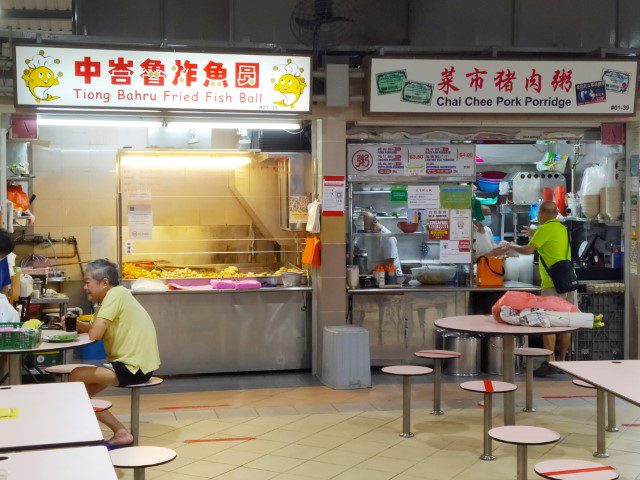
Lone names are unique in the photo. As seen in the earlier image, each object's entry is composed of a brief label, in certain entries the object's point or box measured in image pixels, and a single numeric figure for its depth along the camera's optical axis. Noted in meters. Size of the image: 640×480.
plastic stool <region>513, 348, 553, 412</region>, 7.77
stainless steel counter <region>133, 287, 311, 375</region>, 9.26
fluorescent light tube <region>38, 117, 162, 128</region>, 8.78
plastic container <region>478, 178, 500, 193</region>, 10.73
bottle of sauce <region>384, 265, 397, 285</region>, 9.80
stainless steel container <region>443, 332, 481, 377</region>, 9.54
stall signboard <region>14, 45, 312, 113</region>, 8.30
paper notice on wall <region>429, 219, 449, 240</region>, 9.91
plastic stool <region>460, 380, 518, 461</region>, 6.34
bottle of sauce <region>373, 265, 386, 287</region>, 9.71
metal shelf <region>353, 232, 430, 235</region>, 9.77
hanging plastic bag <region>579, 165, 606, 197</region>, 10.08
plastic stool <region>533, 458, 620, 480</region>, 4.25
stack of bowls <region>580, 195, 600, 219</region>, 10.12
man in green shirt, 8.99
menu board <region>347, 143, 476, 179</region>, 9.73
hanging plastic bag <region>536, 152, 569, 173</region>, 10.84
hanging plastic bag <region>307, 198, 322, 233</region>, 9.22
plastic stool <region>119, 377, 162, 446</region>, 6.53
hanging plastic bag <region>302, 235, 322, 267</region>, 9.23
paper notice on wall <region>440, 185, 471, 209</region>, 9.90
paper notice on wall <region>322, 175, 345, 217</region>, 9.24
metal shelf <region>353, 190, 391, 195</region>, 9.86
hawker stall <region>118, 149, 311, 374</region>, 9.31
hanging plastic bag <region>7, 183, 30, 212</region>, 9.65
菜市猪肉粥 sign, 9.02
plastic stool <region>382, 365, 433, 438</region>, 6.95
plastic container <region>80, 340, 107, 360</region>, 10.35
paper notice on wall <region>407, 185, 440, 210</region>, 9.86
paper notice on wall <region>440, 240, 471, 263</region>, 9.91
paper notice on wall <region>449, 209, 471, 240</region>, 9.91
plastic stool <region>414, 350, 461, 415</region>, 7.61
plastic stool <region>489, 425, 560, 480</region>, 4.89
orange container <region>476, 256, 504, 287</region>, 9.89
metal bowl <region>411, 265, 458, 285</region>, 9.96
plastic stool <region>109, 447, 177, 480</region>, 4.38
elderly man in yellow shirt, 6.25
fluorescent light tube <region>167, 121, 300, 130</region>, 9.13
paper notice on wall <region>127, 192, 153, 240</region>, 9.51
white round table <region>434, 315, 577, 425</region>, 6.62
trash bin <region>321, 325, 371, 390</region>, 8.75
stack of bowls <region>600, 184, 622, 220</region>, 9.88
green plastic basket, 5.92
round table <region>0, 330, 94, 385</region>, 5.92
